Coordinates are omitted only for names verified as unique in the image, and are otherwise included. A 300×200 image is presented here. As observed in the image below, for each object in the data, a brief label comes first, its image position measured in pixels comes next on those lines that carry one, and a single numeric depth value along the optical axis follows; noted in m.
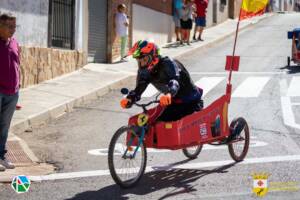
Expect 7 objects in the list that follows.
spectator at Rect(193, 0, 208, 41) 25.56
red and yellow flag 7.96
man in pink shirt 6.81
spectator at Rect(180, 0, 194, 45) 23.45
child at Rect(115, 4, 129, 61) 18.83
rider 6.54
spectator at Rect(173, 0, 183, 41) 24.56
